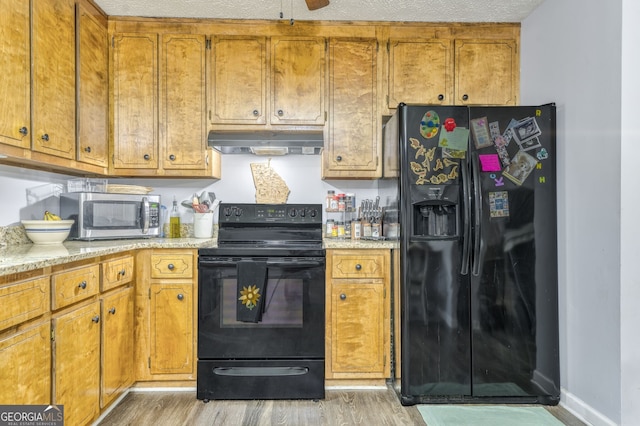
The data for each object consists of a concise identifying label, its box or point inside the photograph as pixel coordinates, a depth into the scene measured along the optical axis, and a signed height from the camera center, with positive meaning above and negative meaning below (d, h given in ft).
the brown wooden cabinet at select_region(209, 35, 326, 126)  8.70 +3.07
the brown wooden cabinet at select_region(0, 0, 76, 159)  5.70 +2.28
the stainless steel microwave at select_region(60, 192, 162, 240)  7.70 -0.07
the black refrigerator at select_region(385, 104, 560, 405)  7.09 -1.08
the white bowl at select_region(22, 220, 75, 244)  6.77 -0.35
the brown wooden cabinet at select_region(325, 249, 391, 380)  7.76 -2.29
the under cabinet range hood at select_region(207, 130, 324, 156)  8.26 +1.57
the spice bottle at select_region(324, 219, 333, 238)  9.37 -0.43
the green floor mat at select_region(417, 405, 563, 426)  6.56 -3.72
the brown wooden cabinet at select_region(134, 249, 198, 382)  7.60 -2.12
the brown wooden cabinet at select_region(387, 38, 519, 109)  8.75 +3.31
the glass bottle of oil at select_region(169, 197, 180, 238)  9.32 -0.40
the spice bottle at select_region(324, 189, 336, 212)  9.66 +0.30
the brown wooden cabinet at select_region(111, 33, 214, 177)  8.60 +2.54
